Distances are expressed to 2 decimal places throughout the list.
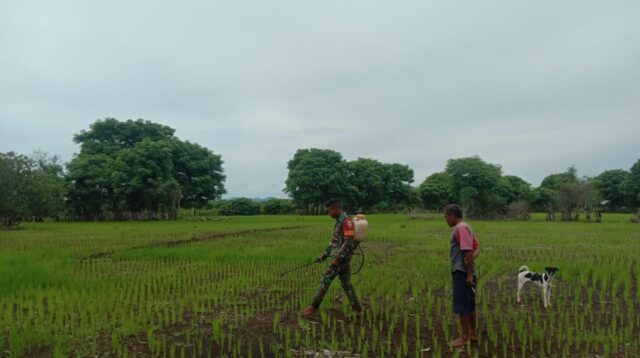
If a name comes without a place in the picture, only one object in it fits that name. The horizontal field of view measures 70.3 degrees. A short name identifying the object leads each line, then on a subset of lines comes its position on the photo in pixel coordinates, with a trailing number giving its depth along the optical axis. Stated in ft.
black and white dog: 26.64
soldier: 24.09
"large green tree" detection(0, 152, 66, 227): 95.55
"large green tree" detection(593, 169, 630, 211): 207.72
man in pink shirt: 19.90
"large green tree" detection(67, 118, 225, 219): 132.57
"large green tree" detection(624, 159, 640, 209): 174.29
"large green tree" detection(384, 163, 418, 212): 212.02
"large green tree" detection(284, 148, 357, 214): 182.19
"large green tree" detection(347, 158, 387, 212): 200.85
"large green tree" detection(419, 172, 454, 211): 204.95
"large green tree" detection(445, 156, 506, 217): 151.64
